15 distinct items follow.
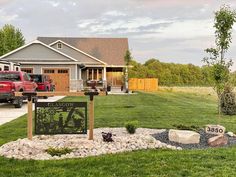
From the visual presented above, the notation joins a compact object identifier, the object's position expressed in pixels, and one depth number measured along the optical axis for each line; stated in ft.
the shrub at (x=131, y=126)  36.58
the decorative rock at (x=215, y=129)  35.24
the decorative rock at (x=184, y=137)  33.50
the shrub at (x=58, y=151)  28.35
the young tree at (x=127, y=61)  150.41
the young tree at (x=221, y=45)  40.42
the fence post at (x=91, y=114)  33.19
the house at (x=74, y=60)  134.31
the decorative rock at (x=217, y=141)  33.35
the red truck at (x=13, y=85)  69.05
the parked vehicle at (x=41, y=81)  99.50
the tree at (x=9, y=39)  227.61
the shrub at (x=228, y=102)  61.87
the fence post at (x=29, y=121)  32.58
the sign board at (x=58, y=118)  33.27
